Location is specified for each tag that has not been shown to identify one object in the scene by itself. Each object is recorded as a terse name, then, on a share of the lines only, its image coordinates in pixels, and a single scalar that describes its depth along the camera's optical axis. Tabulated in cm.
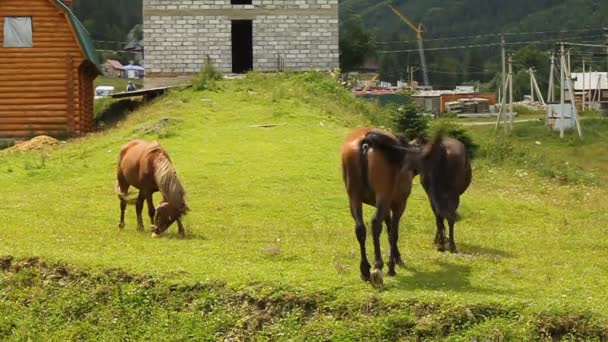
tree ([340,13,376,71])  4778
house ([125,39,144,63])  10406
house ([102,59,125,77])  9771
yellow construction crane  9338
